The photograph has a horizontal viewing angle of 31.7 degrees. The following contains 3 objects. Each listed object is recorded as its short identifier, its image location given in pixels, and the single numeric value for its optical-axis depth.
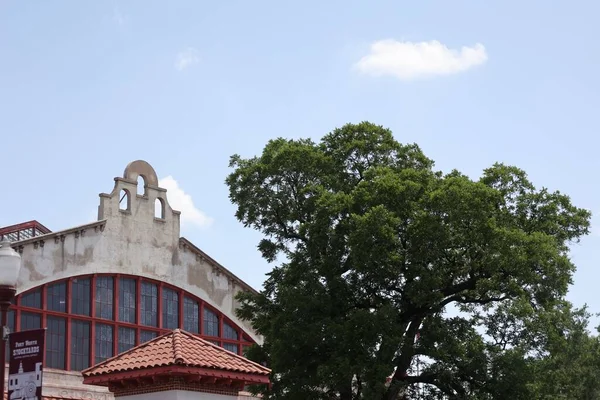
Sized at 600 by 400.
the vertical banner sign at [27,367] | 16.57
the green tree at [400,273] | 33.31
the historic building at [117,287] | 39.06
